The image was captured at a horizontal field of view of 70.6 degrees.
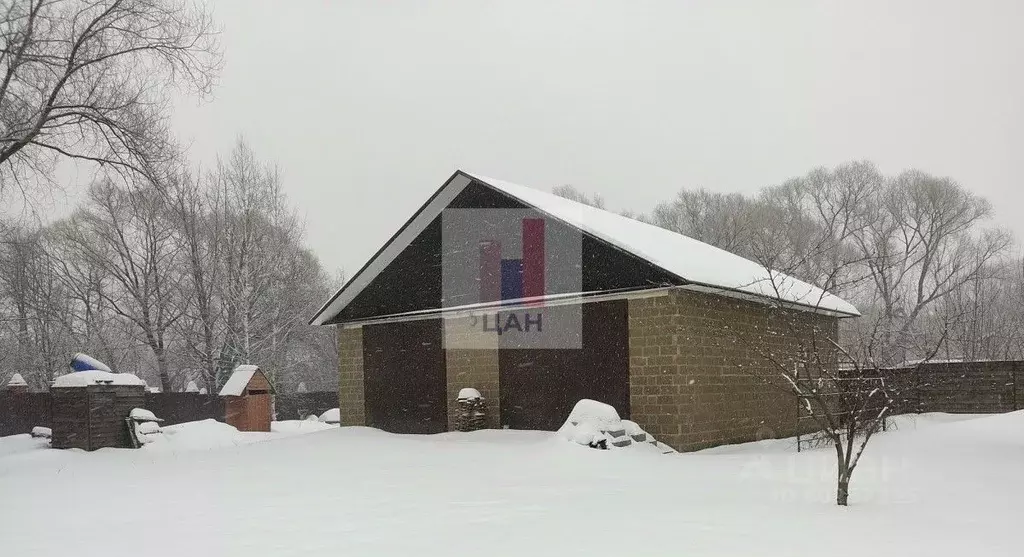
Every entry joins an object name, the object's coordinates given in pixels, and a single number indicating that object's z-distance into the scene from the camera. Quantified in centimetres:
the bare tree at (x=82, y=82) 1262
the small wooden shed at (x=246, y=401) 2177
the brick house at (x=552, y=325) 1178
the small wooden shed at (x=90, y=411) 1545
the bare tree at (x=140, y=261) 2997
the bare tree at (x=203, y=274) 2892
